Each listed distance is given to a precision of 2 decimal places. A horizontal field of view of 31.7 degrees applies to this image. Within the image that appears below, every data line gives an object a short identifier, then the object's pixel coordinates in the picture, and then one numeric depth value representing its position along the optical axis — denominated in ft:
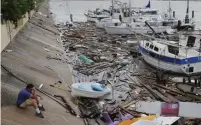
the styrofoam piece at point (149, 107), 58.29
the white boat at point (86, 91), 65.36
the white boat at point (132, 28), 166.50
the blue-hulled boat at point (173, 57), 87.92
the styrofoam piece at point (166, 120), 48.11
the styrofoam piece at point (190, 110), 55.98
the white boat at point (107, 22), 179.63
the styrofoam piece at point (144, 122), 46.97
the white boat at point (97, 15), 224.20
